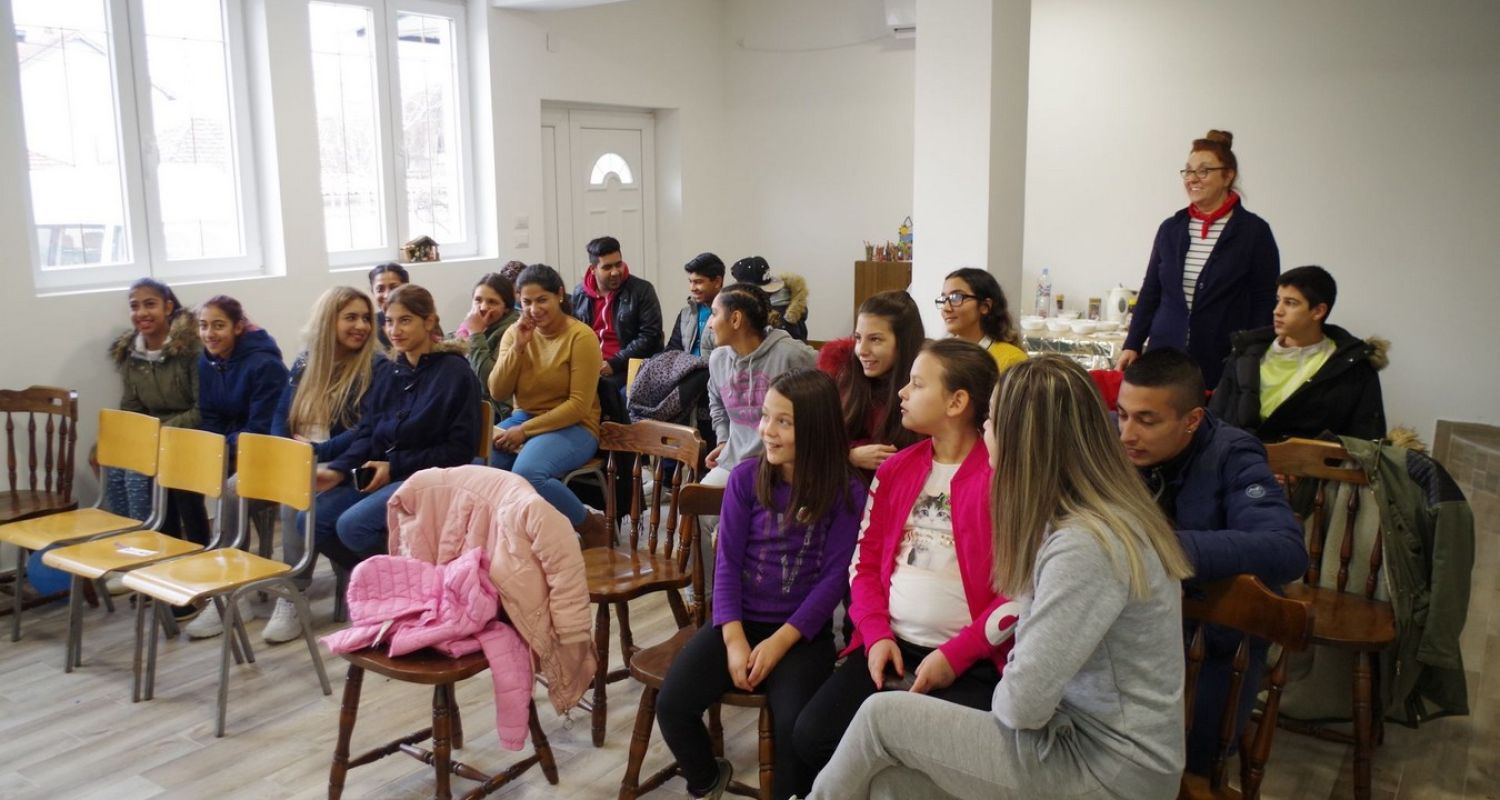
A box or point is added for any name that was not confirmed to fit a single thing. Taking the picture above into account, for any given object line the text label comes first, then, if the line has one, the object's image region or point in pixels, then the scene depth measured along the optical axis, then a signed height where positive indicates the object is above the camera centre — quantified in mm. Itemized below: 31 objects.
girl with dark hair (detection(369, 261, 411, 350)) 4895 -171
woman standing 3537 -104
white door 6824 +354
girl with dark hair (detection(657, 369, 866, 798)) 2314 -689
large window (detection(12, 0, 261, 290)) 4410 +437
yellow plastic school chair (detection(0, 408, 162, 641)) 3508 -918
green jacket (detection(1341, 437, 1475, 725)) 2514 -745
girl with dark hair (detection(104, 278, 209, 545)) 4176 -474
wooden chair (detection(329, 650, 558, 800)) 2389 -1093
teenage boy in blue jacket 2078 -476
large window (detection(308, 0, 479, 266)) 5508 +600
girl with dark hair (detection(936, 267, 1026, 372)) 3129 -217
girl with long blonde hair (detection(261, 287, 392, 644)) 3709 -462
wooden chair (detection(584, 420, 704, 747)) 2842 -876
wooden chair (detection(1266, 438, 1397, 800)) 2486 -890
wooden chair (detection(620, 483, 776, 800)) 2246 -962
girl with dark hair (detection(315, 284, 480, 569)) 3541 -610
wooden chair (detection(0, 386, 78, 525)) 3981 -758
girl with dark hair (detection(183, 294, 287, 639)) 4014 -488
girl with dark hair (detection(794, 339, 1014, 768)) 2029 -659
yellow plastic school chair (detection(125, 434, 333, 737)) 3012 -930
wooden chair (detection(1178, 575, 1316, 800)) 1779 -702
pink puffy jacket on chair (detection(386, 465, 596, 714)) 2486 -708
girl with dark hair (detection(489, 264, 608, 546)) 4000 -528
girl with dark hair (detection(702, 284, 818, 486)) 3400 -382
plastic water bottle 6652 -365
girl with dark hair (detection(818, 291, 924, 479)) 2811 -326
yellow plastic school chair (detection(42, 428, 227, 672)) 3268 -930
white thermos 6160 -387
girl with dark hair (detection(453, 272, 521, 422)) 4512 -333
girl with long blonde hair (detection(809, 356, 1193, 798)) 1644 -610
